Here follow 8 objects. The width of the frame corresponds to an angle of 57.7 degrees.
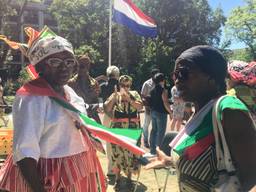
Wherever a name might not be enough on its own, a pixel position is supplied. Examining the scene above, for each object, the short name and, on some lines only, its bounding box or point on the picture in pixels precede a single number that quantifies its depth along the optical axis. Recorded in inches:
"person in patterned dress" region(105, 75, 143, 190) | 132.6
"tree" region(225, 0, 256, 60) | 997.1
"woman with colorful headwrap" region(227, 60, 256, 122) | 72.2
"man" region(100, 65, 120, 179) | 139.3
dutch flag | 216.6
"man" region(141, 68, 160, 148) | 183.0
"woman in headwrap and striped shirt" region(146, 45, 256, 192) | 35.3
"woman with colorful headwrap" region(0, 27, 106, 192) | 48.4
